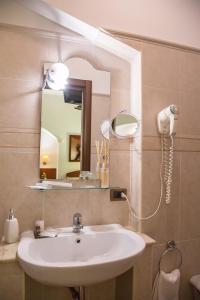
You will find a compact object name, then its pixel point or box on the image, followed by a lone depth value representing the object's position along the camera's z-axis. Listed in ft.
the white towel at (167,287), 4.64
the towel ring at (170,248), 5.00
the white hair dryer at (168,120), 4.49
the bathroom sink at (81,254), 2.93
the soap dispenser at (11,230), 3.79
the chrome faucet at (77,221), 4.27
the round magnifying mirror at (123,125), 4.87
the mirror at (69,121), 4.42
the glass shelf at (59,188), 4.24
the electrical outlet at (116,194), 4.87
